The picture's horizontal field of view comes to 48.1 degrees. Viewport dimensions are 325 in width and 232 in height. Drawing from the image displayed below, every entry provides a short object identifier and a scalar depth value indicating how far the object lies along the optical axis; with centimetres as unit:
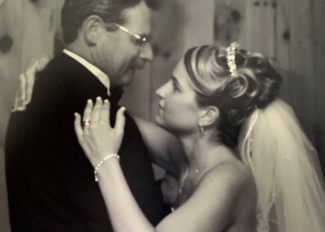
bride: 85
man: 84
